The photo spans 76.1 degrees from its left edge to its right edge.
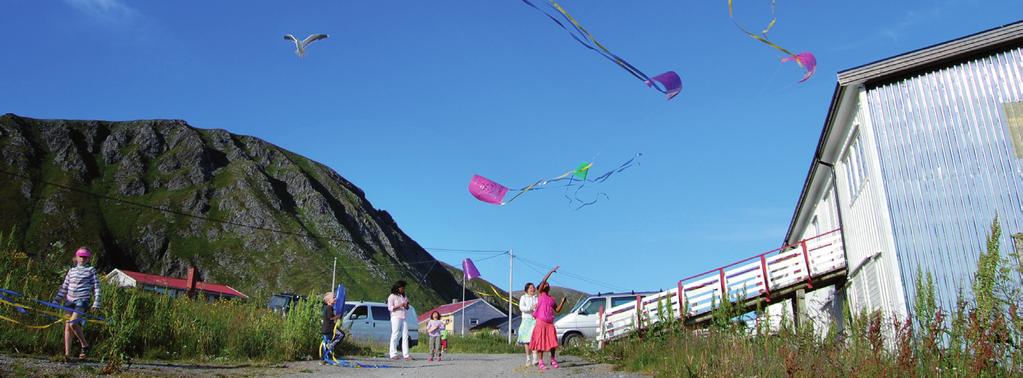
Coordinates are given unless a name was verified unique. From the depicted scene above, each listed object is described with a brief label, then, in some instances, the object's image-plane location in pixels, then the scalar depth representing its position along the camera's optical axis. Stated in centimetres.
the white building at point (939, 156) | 940
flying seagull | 1037
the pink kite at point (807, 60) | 1022
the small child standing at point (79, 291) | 784
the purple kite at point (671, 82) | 972
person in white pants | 1239
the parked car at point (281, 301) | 2107
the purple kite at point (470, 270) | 4194
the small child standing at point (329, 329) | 1111
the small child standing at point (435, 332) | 1332
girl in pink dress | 959
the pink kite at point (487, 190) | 1212
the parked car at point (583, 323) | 1766
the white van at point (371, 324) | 2042
